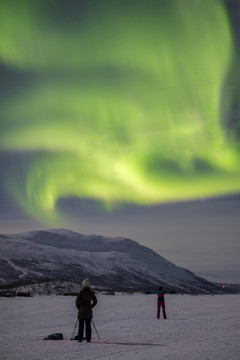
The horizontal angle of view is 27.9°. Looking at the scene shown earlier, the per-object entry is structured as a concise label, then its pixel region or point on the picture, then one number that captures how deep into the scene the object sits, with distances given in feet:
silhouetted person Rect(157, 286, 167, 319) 85.87
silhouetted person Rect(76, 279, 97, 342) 55.83
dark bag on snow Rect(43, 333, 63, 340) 58.18
